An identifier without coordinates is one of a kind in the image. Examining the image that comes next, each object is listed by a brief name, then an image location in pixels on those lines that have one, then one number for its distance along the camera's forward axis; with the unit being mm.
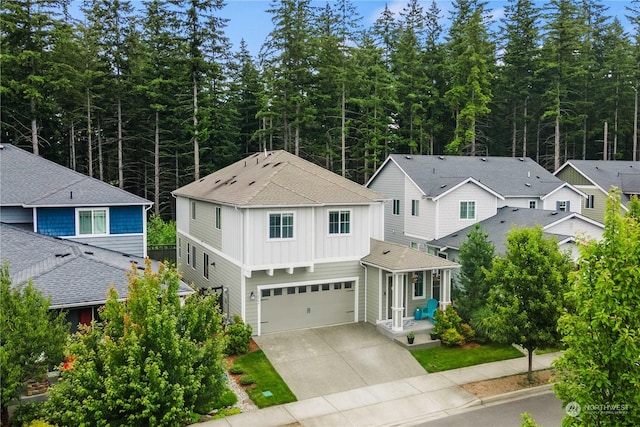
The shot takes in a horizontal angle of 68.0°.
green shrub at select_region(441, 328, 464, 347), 16891
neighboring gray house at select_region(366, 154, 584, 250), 26406
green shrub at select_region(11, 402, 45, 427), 11047
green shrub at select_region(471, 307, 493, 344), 17328
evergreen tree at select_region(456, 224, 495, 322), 17984
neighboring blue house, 17906
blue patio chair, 19094
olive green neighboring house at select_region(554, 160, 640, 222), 34406
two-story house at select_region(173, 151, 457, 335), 17312
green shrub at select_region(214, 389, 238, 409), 12922
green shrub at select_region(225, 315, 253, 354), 15865
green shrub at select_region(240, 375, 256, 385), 13998
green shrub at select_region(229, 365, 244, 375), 14648
